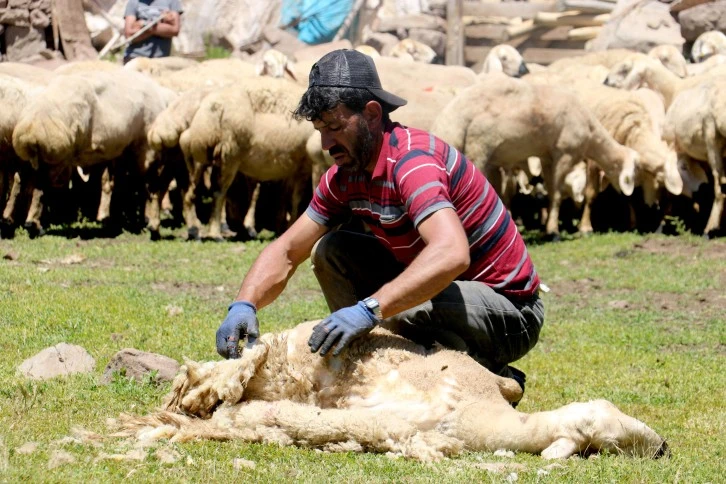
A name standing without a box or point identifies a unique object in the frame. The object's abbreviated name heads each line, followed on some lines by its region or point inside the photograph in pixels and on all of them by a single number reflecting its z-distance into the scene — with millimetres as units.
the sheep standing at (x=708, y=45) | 22344
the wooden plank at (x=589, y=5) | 30367
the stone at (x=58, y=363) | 6477
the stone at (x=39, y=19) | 23594
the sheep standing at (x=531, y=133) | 14500
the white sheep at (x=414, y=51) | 26297
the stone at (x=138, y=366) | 6281
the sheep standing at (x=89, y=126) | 13625
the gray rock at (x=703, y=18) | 24703
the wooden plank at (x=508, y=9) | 31359
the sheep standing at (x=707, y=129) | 14586
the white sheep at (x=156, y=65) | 19641
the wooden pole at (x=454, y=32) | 30266
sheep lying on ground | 4973
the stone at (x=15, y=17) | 23375
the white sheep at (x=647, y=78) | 18625
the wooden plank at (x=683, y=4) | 25609
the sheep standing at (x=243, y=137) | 14469
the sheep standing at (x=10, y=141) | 14047
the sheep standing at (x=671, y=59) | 20781
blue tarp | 30844
